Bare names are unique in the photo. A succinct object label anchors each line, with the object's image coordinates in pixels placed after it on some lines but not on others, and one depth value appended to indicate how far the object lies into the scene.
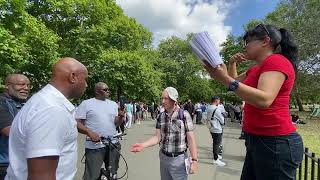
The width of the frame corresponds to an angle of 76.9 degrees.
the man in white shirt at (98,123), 3.19
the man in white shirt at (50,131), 1.12
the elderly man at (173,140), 2.52
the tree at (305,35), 14.48
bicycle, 3.22
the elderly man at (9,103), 2.17
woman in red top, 1.31
